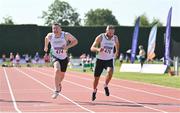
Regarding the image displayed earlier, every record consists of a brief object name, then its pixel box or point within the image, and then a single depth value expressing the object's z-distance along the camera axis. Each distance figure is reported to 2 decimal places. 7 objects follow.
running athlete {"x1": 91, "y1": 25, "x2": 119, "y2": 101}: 16.48
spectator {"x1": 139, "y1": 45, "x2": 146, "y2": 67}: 40.39
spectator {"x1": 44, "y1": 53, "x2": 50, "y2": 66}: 57.35
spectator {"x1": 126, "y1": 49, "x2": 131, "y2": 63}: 65.09
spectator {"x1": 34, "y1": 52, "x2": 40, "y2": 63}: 63.22
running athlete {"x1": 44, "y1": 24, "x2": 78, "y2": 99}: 16.62
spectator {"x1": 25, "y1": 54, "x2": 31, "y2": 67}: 62.90
